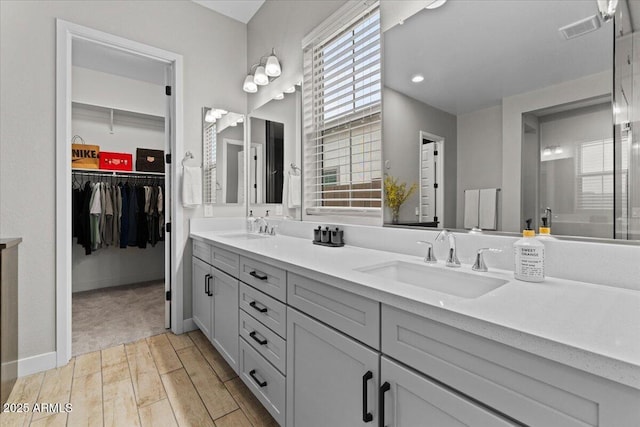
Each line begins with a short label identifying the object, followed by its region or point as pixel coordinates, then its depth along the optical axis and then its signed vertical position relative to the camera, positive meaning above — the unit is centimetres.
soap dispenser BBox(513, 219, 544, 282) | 95 -15
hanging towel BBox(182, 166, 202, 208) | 253 +21
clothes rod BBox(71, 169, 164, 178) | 356 +47
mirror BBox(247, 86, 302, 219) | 236 +46
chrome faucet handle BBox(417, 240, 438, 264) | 128 -19
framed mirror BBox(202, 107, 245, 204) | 272 +51
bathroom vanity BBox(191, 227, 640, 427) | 54 -32
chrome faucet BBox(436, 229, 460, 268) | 121 -17
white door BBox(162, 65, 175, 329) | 258 +22
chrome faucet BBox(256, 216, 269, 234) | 254 -11
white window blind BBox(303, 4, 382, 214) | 172 +61
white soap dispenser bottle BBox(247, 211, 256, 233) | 266 -11
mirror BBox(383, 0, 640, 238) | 95 +38
